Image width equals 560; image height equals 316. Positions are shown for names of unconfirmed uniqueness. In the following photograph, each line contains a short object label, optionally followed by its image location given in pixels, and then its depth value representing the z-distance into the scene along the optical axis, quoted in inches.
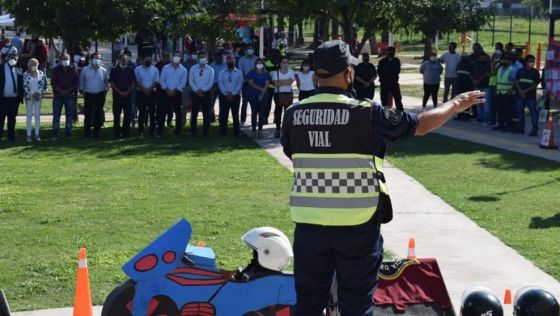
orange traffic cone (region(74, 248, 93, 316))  289.6
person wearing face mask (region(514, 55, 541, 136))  781.3
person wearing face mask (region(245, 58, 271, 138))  787.4
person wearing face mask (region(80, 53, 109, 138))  773.9
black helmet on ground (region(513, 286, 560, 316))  241.3
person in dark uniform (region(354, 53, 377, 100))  861.2
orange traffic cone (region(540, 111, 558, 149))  727.1
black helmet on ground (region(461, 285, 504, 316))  246.5
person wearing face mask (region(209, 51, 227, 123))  815.1
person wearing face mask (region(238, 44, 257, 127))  848.1
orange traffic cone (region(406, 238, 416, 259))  315.3
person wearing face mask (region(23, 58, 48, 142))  752.3
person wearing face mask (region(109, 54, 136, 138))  775.1
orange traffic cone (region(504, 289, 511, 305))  299.4
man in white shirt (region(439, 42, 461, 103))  954.1
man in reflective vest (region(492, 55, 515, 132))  815.1
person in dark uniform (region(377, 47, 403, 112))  890.7
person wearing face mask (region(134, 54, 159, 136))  780.6
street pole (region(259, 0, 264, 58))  1185.1
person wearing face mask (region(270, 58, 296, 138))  786.8
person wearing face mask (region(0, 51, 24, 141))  733.9
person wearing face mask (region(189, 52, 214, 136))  782.5
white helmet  262.2
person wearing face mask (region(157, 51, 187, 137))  779.4
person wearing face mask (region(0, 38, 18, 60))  786.0
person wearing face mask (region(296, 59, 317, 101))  783.1
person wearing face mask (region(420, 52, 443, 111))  936.3
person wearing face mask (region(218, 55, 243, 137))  781.9
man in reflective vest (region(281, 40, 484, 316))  203.6
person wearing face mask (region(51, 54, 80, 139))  761.6
